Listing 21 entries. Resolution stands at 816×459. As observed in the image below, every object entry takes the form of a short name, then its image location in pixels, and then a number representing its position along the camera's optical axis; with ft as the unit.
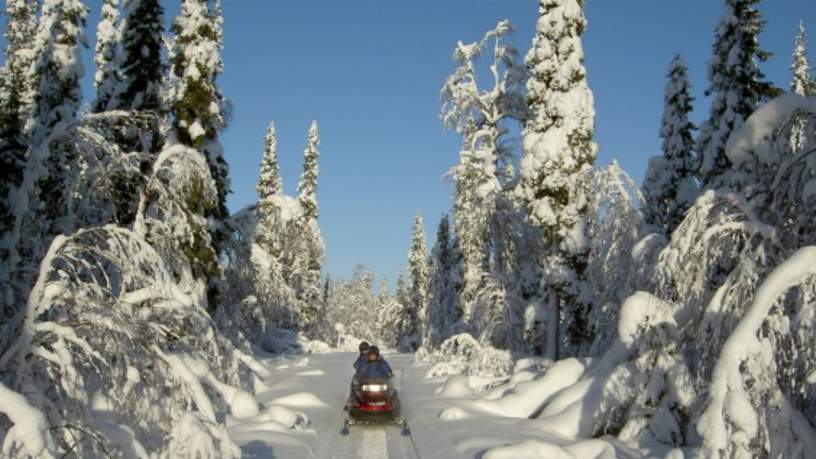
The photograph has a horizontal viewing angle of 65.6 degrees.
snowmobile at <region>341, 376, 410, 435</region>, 48.24
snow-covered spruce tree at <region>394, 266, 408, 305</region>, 277.68
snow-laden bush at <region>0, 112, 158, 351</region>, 27.40
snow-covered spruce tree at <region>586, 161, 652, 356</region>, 54.13
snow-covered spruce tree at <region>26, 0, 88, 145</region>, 74.08
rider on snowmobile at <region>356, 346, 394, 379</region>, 52.25
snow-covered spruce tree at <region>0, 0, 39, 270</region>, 48.21
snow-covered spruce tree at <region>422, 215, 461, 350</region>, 179.93
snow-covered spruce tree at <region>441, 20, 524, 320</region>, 77.56
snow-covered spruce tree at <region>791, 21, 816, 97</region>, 144.06
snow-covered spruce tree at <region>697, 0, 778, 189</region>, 69.92
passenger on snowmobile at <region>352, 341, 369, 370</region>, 55.23
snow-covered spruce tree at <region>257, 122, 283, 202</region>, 173.06
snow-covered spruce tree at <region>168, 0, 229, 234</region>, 64.95
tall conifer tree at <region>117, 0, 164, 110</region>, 71.72
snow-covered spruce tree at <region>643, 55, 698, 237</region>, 89.30
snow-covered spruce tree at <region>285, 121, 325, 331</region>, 165.99
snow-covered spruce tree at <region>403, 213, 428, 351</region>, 220.02
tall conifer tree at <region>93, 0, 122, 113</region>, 84.94
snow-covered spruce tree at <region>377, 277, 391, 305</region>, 383.59
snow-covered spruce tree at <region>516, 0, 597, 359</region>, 59.93
